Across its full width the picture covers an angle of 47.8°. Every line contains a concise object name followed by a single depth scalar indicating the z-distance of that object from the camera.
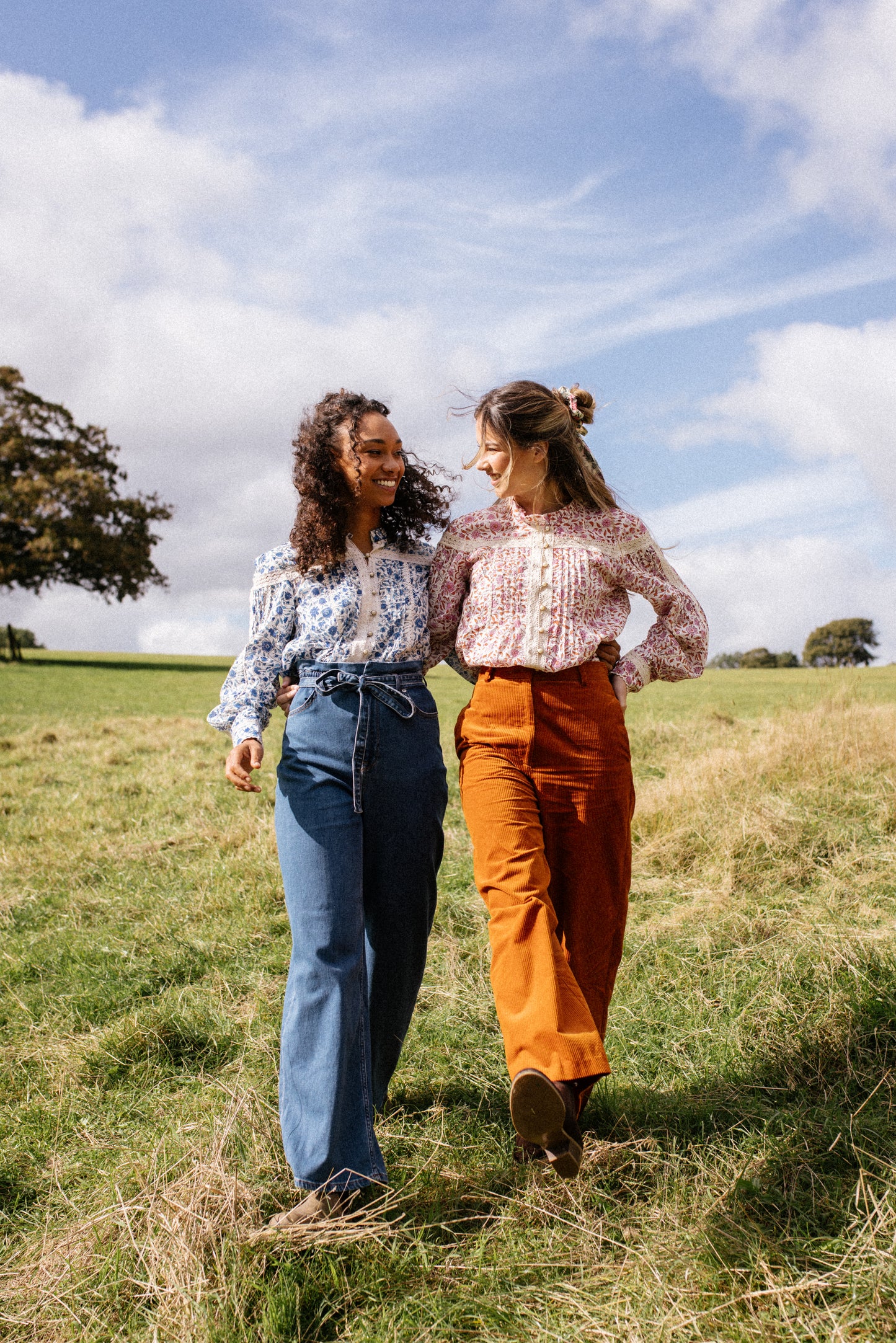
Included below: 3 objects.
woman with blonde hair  2.84
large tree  44.69
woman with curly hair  3.04
